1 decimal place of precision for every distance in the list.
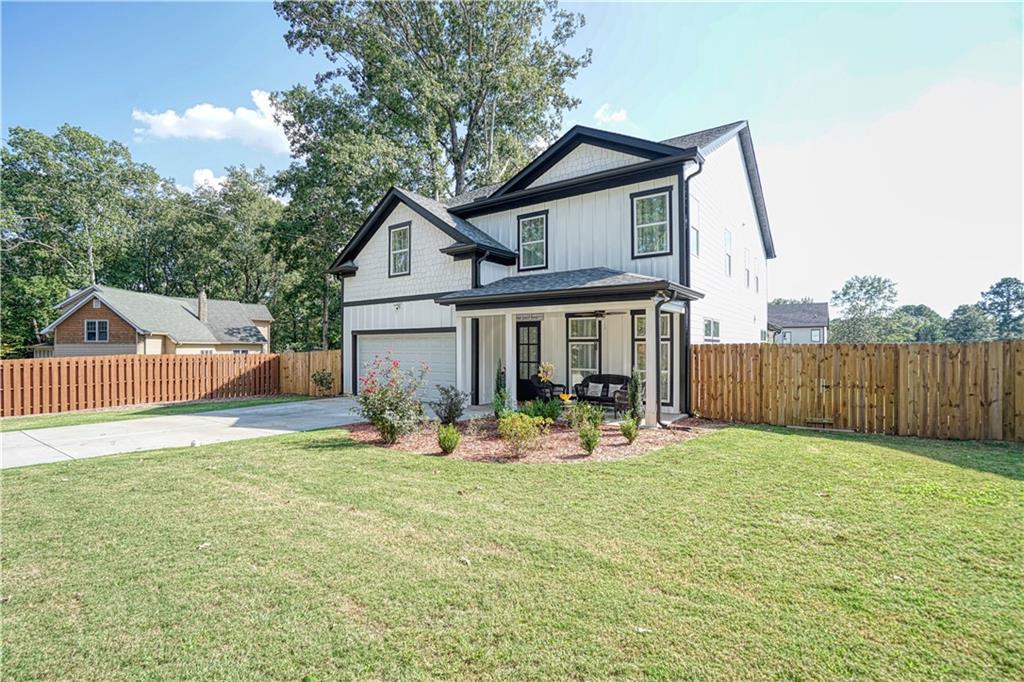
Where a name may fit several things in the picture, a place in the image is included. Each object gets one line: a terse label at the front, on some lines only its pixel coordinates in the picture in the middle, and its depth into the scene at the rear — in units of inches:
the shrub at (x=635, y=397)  384.5
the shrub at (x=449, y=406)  378.0
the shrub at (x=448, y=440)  304.2
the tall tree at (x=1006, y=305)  2185.0
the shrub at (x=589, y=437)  292.2
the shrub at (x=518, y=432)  299.7
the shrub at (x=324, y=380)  694.5
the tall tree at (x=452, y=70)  981.8
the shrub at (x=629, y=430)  322.3
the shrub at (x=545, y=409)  395.5
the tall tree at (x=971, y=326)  2092.8
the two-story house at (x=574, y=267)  450.3
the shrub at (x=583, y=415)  333.4
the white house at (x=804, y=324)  1716.3
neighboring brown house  989.8
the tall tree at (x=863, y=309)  2005.4
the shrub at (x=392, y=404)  335.9
